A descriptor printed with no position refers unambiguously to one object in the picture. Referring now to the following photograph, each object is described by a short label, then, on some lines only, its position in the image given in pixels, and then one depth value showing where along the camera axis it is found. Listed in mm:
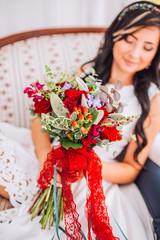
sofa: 1595
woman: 1044
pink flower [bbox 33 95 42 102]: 837
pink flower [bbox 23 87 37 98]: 825
